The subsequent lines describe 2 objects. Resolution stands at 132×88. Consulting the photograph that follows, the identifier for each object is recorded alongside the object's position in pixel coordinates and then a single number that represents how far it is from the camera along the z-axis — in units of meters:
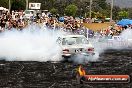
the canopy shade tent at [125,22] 53.44
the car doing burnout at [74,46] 26.58
